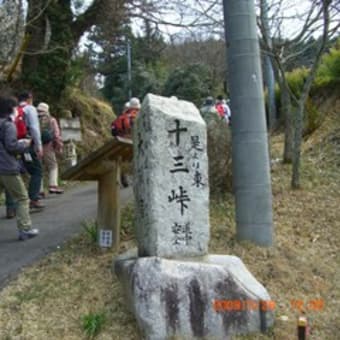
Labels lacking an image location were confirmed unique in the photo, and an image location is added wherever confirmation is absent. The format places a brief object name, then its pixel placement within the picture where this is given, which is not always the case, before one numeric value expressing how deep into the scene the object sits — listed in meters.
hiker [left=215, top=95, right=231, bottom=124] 12.30
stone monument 4.07
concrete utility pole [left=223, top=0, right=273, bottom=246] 5.64
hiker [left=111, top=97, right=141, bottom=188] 9.07
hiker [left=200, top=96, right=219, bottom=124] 7.55
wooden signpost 5.50
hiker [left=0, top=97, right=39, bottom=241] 5.98
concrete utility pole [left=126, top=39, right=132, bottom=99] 25.63
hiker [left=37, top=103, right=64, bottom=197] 8.77
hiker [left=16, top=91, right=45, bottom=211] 7.48
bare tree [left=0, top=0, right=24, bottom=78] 9.42
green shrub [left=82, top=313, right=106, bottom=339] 4.14
